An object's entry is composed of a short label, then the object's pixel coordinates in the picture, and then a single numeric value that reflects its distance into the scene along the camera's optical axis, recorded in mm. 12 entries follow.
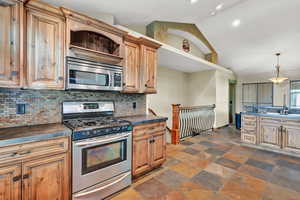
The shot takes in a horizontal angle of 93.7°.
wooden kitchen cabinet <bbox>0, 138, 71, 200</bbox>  1314
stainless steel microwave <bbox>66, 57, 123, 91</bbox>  1965
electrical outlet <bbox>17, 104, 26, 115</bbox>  1847
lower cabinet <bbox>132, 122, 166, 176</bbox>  2266
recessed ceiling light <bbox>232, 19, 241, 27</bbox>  4072
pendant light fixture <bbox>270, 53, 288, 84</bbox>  4780
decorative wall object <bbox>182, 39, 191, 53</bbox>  5250
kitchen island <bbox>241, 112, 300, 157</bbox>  3371
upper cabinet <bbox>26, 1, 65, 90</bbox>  1678
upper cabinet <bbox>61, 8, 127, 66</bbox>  1912
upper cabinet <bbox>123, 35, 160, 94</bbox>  2594
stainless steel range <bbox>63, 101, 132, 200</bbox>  1694
